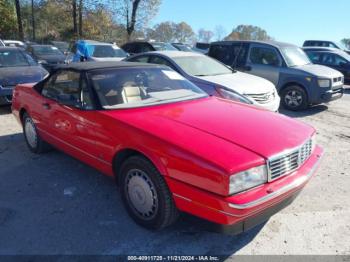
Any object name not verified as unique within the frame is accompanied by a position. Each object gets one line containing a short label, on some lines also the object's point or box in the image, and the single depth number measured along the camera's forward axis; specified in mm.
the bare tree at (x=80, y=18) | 30300
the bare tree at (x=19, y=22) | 28550
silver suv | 8562
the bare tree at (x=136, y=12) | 29594
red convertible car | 2629
